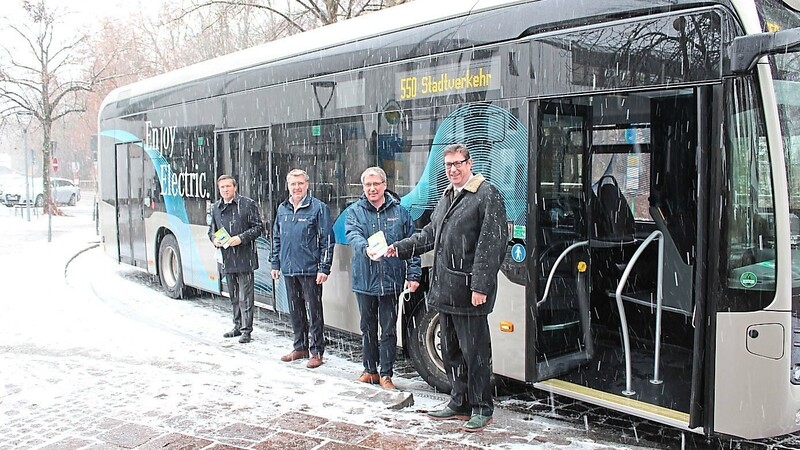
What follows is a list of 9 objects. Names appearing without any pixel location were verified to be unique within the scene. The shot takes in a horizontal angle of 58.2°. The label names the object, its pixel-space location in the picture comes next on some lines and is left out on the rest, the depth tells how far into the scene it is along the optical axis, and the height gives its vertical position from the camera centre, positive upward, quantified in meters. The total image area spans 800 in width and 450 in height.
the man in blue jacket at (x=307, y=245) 6.77 -0.62
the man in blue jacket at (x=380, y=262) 5.91 -0.70
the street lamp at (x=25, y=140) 23.31 +1.36
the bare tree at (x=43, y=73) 27.50 +4.30
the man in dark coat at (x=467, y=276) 4.86 -0.68
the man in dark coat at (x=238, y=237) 7.73 -0.62
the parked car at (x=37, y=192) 40.31 -0.62
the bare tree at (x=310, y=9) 17.19 +4.37
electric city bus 4.18 +0.13
